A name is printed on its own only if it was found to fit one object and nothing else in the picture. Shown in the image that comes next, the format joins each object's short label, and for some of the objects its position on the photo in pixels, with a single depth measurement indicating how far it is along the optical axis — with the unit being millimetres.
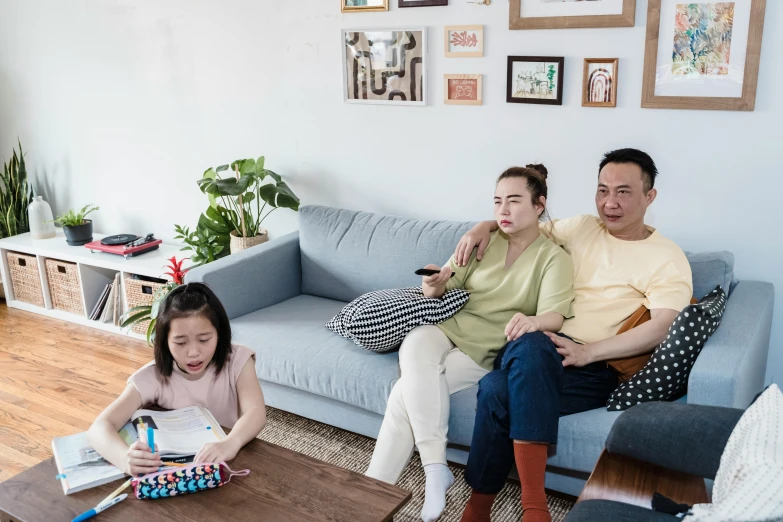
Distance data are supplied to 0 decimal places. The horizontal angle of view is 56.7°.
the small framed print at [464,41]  2873
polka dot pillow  2010
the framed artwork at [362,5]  3065
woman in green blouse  2123
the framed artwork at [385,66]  3043
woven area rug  2246
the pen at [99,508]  1490
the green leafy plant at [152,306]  3271
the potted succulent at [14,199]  4301
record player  3830
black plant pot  3998
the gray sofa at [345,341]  2045
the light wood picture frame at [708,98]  2367
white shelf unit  3732
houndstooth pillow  2369
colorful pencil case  1557
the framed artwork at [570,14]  2553
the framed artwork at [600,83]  2627
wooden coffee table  1508
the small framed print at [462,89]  2928
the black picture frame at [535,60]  2711
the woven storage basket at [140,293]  3660
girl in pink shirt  1848
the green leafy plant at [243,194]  3248
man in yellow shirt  1979
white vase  4137
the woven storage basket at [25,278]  4117
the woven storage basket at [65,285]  3971
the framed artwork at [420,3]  2912
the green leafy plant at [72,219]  3992
